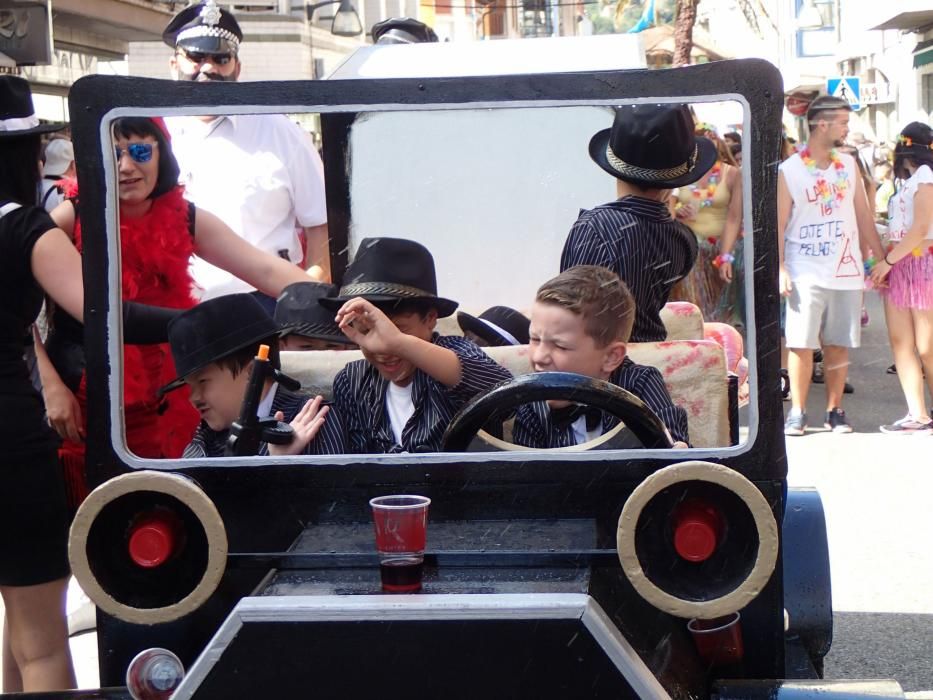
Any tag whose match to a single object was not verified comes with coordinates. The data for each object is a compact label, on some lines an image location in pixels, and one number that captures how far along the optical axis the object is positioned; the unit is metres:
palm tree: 15.94
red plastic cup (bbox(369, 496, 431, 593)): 2.00
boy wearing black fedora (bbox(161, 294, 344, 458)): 2.47
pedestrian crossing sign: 16.55
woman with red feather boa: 2.45
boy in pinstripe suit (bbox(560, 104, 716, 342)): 2.52
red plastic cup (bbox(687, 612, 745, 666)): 2.27
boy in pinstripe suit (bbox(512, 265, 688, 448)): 2.44
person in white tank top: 7.46
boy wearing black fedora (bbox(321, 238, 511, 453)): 2.45
